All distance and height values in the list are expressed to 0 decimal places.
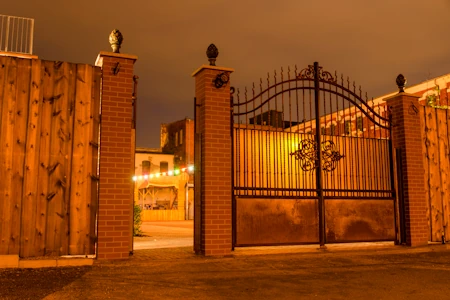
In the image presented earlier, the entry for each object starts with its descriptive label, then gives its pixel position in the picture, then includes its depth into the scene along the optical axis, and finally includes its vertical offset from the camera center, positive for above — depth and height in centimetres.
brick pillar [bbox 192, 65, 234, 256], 729 +63
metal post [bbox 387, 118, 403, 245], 936 +37
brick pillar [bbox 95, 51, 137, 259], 654 +63
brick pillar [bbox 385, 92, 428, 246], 936 +77
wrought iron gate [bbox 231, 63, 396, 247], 792 +29
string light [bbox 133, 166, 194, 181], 2306 +141
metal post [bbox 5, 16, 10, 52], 1159 +428
